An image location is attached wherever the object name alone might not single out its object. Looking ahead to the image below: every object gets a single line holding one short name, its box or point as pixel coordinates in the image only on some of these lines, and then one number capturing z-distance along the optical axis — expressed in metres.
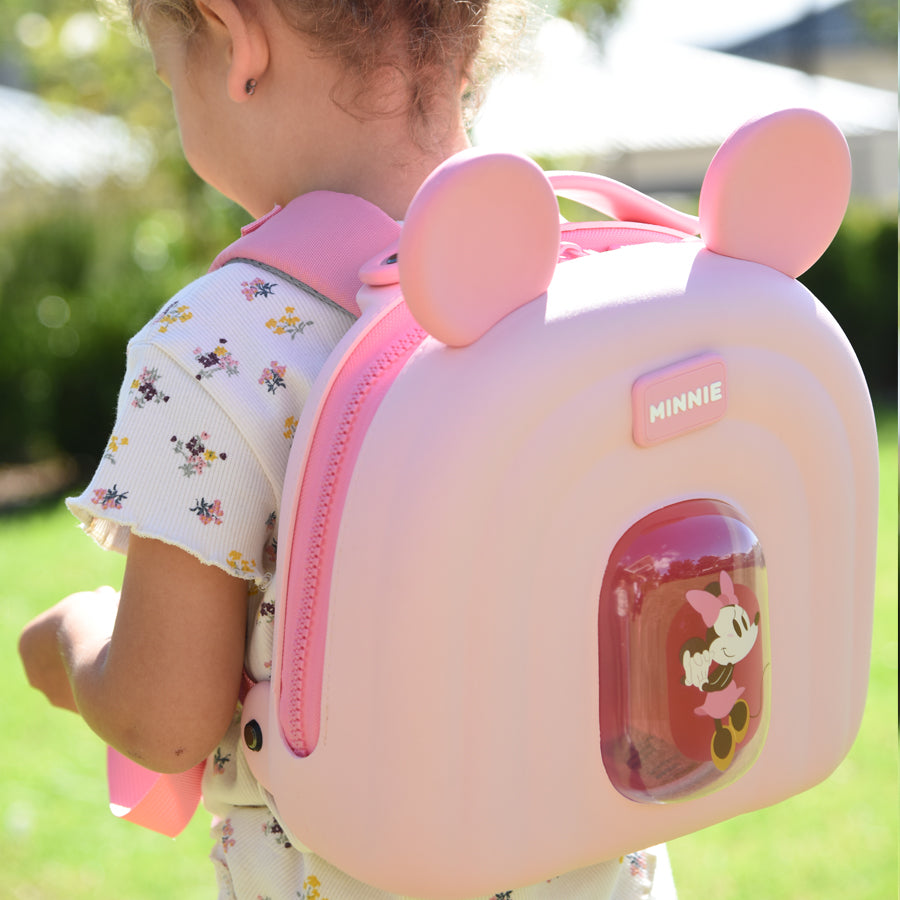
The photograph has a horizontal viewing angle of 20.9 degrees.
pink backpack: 0.97
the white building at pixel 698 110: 12.96
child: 1.02
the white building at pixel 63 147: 12.16
